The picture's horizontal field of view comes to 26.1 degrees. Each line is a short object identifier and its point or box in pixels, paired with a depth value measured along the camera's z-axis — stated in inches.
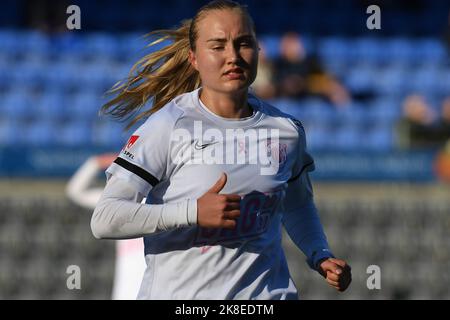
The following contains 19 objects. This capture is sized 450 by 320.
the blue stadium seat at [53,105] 470.0
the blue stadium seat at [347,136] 458.6
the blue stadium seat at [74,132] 453.7
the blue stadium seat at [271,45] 492.1
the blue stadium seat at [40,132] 459.5
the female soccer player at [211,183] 123.9
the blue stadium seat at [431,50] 509.4
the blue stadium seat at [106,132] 428.1
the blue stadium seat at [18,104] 470.0
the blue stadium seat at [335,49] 506.5
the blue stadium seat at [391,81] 486.3
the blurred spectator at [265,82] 469.4
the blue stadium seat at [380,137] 446.0
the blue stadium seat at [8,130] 454.6
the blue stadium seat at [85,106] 466.0
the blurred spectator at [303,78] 475.8
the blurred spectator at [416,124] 417.9
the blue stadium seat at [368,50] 511.8
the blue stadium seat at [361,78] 492.4
